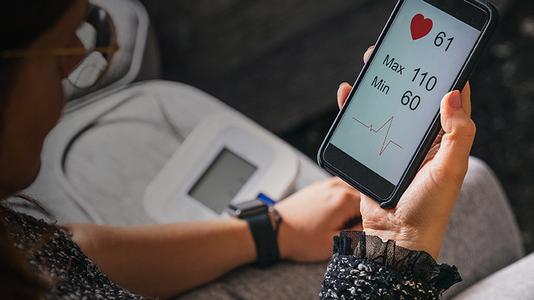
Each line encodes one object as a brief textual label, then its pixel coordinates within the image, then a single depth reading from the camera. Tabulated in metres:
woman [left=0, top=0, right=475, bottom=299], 0.61
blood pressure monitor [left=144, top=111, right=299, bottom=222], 1.09
